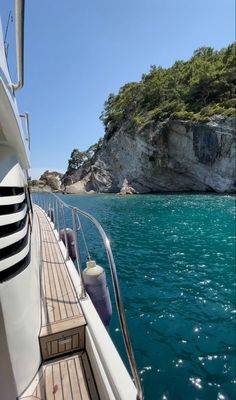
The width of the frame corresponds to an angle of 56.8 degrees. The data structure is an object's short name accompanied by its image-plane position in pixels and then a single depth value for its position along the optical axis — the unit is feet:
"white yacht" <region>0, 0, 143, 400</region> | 5.58
